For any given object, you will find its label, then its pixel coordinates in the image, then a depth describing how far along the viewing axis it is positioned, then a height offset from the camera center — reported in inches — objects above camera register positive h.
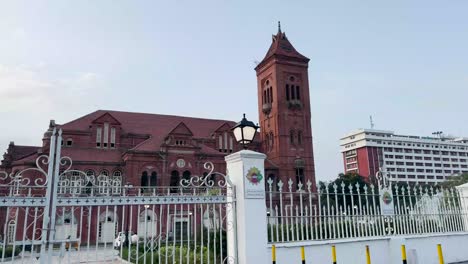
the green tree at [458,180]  1526.2 +95.9
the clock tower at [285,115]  1441.9 +394.6
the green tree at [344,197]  266.1 +6.1
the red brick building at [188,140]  1190.9 +271.5
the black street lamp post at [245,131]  255.8 +56.3
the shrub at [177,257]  351.3 -52.6
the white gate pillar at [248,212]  226.1 -2.7
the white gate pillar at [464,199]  364.5 +2.4
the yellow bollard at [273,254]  225.9 -30.3
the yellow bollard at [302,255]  226.5 -32.0
